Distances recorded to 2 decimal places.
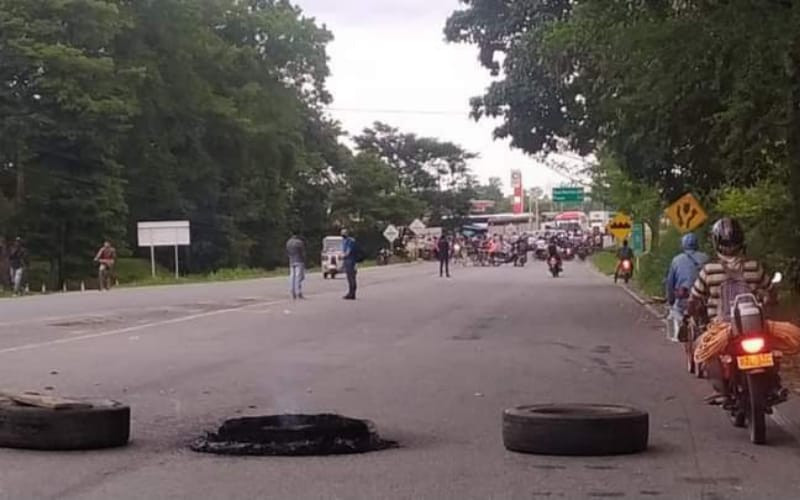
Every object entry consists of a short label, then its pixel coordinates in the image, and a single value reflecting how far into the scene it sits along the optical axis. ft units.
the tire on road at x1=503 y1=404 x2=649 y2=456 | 32.24
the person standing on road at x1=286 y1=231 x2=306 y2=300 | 116.26
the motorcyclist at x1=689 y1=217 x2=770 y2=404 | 36.94
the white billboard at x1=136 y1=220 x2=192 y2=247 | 210.79
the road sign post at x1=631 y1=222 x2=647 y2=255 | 165.48
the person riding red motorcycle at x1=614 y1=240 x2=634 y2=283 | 160.15
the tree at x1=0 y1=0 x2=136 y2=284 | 195.83
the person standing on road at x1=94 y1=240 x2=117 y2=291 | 153.28
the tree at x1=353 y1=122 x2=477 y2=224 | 433.89
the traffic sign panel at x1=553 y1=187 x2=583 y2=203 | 270.26
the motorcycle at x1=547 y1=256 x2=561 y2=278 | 183.83
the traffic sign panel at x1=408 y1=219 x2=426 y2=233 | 323.16
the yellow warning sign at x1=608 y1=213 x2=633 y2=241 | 161.58
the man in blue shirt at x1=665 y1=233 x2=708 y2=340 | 50.60
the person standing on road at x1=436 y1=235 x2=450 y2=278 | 183.25
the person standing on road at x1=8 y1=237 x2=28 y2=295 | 154.71
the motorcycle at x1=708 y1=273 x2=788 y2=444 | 33.99
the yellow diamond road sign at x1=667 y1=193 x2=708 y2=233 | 93.04
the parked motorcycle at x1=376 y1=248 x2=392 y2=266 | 316.40
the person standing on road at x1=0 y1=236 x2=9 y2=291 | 193.94
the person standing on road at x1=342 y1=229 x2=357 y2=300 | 114.54
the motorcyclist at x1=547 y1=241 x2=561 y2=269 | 184.14
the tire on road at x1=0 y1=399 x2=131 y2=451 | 33.37
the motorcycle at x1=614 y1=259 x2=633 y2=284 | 160.31
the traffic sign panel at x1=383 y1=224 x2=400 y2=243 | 290.35
